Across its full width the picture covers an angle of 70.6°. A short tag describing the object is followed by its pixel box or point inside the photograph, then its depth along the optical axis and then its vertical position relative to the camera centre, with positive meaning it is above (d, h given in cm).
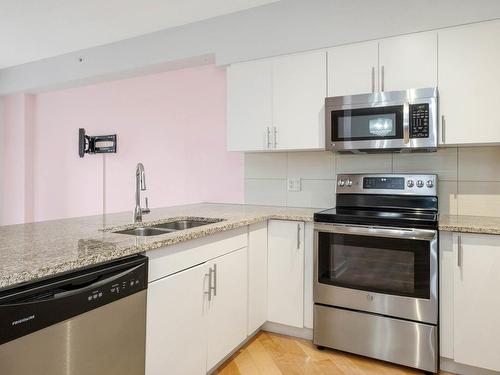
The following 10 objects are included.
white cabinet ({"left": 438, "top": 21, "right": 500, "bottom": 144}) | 204 +61
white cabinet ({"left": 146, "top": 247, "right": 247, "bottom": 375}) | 152 -65
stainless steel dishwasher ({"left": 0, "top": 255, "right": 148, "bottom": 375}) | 99 -45
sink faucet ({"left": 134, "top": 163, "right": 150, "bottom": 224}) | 209 +0
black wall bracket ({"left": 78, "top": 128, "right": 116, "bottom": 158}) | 393 +47
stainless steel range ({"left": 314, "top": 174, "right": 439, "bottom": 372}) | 199 -54
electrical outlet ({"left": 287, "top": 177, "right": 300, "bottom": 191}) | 291 +2
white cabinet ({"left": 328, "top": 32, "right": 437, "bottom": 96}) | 218 +78
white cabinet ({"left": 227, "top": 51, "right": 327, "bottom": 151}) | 250 +61
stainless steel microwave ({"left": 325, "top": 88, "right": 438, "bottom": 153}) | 212 +41
